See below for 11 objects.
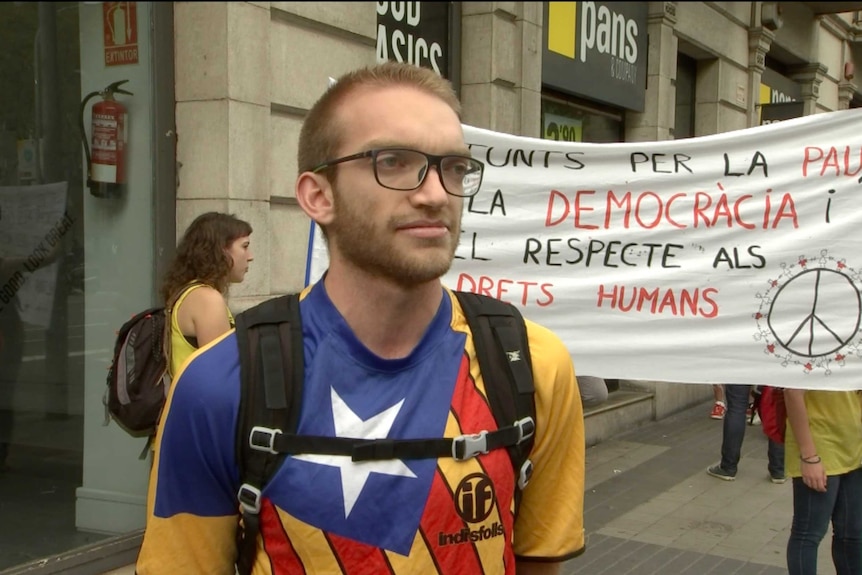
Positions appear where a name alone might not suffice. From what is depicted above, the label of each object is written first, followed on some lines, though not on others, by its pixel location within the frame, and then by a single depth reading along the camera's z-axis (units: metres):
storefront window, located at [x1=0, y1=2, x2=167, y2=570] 4.75
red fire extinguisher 5.03
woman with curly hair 3.91
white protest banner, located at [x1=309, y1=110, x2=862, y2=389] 3.76
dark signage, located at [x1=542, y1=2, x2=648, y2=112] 8.39
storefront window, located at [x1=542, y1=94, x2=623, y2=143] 8.85
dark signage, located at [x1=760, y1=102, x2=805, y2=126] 8.35
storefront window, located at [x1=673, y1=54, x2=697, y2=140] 11.70
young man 1.56
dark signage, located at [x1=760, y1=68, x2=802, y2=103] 13.98
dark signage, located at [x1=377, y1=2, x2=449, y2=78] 6.70
